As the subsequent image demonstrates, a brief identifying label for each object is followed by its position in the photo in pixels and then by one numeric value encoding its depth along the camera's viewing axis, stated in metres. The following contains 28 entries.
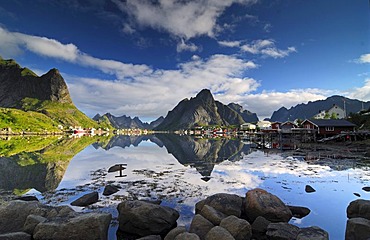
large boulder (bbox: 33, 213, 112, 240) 8.79
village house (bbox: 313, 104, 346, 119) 120.85
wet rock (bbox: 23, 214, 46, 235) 9.40
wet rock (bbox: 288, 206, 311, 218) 13.03
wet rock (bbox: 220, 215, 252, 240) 9.23
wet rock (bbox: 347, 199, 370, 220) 10.94
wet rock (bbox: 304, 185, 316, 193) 18.17
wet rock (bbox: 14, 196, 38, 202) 15.00
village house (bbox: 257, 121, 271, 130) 180.35
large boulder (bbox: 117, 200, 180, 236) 10.62
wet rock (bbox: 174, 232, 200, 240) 8.08
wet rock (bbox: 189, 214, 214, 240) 9.55
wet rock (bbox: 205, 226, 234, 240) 8.31
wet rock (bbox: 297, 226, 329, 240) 8.28
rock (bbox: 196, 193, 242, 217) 11.55
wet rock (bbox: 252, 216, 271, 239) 10.36
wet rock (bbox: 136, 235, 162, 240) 9.16
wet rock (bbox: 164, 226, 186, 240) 9.00
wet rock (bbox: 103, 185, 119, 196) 17.38
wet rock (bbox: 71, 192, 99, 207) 14.73
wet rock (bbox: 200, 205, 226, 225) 10.27
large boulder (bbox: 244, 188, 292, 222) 11.48
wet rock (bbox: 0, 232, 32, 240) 8.39
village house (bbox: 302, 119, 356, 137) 69.88
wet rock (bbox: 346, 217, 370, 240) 8.93
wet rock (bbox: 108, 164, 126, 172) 27.55
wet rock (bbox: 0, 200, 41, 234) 10.11
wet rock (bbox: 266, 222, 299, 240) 9.35
